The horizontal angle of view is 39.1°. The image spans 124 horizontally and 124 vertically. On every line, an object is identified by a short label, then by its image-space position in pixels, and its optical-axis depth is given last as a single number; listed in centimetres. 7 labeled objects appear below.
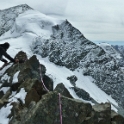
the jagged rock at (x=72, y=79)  6223
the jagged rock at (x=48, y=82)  1222
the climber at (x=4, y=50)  1049
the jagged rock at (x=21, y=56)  1447
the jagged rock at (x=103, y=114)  800
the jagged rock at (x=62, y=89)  970
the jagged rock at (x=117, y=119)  831
